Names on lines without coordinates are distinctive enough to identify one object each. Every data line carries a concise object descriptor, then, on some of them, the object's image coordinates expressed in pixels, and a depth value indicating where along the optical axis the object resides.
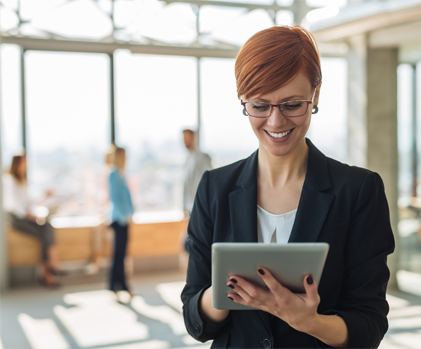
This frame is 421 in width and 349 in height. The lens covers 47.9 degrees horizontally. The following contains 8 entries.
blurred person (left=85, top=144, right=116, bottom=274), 7.14
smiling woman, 1.21
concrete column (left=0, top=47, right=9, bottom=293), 6.40
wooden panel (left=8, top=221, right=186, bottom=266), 6.86
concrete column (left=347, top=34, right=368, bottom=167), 6.10
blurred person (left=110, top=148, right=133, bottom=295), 5.81
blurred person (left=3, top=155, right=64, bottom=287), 6.58
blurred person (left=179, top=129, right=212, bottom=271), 5.96
